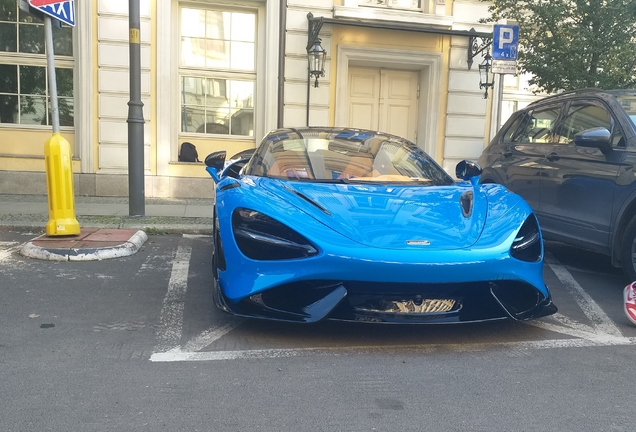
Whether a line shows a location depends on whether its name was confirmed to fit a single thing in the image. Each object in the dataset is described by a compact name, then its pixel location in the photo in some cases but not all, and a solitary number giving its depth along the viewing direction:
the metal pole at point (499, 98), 10.05
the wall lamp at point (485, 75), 10.21
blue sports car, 3.05
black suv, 4.64
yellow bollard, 5.84
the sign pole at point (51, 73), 5.74
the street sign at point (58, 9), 5.55
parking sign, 7.53
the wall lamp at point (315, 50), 9.47
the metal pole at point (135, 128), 6.93
